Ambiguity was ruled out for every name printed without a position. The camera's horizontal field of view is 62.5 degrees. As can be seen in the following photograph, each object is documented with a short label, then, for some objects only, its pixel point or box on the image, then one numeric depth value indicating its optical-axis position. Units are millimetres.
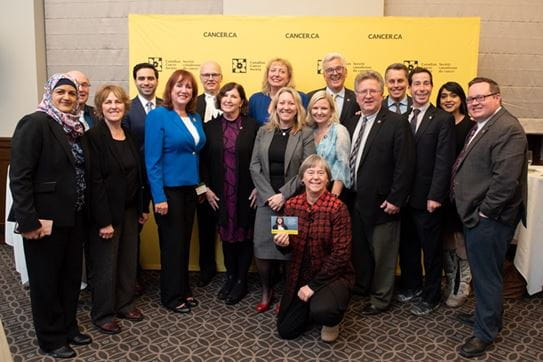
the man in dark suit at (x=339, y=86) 3275
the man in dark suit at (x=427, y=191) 2775
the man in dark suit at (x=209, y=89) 3426
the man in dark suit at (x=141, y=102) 3123
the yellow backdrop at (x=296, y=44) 3869
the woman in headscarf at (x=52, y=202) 2164
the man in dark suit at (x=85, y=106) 3082
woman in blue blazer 2785
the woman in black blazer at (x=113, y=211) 2557
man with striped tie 2781
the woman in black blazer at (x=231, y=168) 3008
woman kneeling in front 2582
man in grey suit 2283
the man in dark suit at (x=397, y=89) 3121
